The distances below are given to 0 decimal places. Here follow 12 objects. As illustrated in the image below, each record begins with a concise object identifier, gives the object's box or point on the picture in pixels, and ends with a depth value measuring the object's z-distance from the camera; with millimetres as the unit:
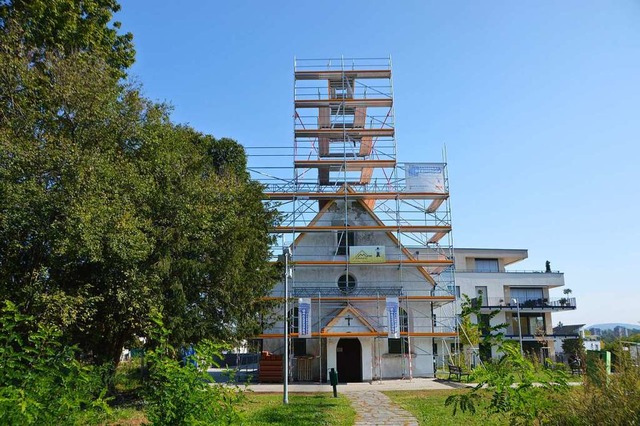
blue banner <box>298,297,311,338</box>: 29627
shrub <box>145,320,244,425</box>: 6113
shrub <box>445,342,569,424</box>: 6836
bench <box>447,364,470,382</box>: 27672
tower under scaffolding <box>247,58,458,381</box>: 30484
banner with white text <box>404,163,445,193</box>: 33531
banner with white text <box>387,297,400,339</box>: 29792
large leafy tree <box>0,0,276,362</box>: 13078
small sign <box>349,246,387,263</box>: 31922
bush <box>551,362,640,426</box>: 6312
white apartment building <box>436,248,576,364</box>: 50281
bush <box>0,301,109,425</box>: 5594
